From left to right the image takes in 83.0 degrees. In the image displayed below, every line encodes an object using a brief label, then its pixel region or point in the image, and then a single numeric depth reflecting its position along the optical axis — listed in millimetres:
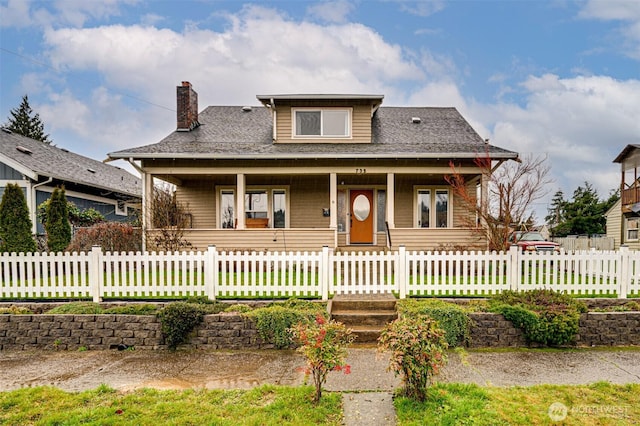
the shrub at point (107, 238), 10844
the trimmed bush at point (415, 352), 3383
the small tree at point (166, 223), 10930
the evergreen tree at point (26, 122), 39022
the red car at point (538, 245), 17469
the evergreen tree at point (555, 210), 51400
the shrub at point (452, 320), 5449
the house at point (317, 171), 11516
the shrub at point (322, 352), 3469
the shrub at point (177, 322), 5441
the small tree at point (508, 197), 9836
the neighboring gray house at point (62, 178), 13500
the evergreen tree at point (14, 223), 9953
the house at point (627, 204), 19734
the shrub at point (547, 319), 5387
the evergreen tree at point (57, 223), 10688
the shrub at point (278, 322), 5465
